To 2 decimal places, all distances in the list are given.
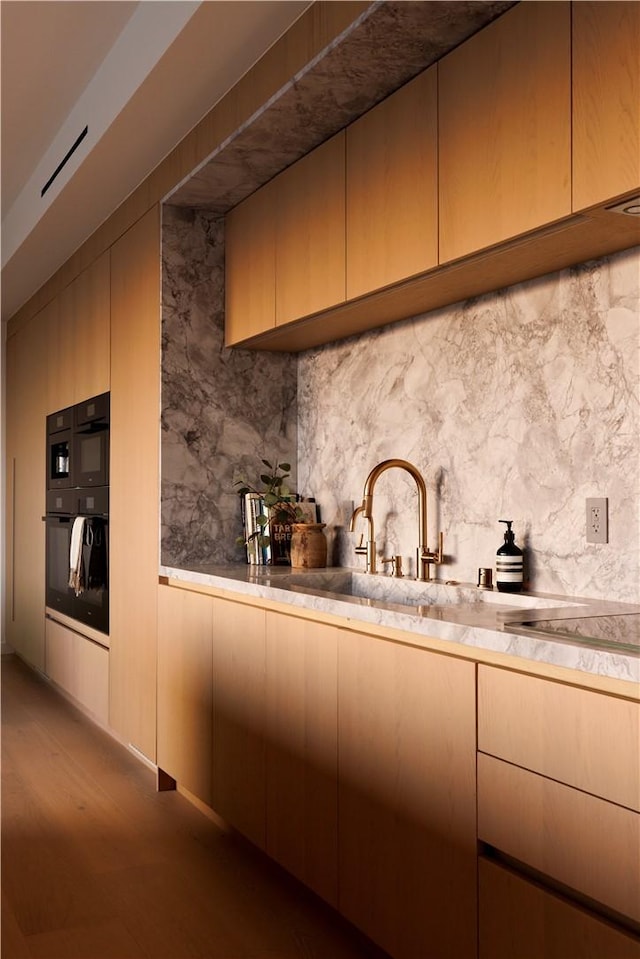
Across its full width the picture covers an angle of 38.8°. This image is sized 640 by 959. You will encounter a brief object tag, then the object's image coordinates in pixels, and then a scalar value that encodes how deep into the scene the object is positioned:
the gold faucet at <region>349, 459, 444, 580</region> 2.81
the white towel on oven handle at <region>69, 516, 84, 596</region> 4.41
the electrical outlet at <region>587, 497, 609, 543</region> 2.21
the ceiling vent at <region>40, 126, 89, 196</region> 3.65
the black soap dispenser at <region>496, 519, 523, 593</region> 2.41
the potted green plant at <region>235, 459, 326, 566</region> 3.42
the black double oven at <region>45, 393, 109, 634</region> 4.34
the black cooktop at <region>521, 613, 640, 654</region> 1.50
